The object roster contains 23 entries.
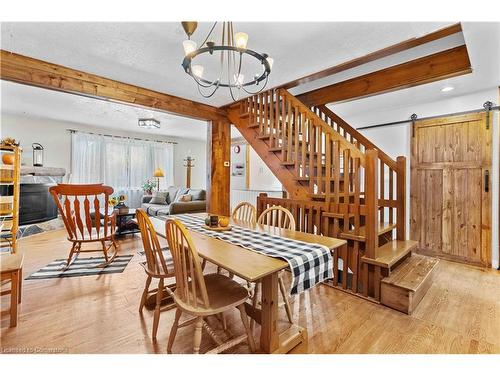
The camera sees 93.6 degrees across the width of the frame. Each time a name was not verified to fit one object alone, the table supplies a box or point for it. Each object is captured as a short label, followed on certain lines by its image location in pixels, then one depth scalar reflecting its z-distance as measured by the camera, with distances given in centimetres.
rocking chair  263
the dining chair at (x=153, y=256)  157
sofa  486
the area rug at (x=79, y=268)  264
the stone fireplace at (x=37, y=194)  437
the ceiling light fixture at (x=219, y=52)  138
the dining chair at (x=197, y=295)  123
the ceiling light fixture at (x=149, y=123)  483
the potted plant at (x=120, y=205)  409
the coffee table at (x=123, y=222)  410
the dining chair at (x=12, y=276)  163
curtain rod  545
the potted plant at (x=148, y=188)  625
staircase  217
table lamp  606
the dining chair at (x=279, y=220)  176
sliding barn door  301
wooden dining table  114
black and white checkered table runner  123
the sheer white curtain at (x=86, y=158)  549
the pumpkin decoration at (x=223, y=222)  194
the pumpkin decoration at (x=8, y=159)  286
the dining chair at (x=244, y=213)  254
